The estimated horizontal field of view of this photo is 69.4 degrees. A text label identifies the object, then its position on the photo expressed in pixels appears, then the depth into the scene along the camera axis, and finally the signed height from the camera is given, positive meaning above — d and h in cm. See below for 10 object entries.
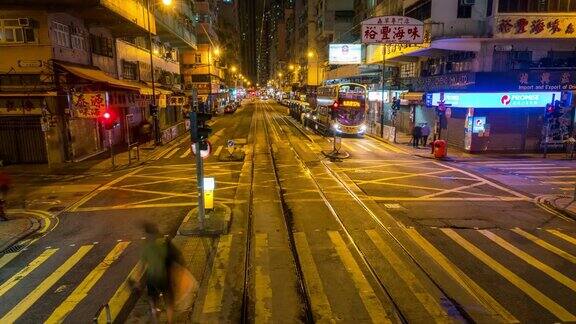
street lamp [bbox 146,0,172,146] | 2760 -130
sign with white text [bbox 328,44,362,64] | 4356 +429
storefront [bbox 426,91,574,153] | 2577 -164
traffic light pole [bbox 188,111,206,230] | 1045 -174
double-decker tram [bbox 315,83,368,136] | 3356 -109
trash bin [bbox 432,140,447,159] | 2450 -324
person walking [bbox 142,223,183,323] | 650 -266
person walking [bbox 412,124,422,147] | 2902 -277
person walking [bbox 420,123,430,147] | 2909 -265
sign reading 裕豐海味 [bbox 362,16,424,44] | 2448 +374
